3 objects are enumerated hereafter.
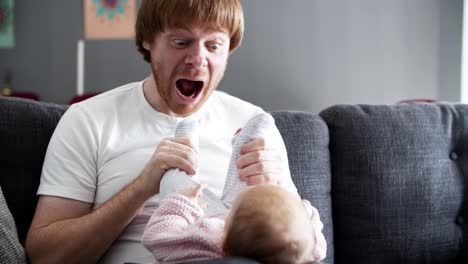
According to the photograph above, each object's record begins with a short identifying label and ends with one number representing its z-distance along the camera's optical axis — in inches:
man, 44.1
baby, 31.8
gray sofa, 58.6
